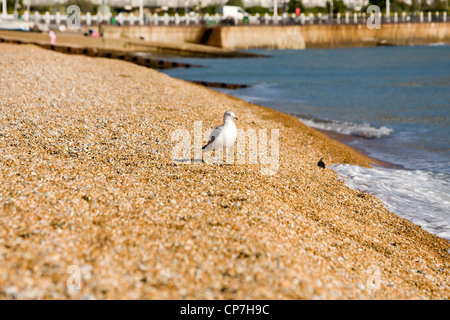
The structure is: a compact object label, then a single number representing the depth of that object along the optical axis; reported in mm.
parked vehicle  76288
